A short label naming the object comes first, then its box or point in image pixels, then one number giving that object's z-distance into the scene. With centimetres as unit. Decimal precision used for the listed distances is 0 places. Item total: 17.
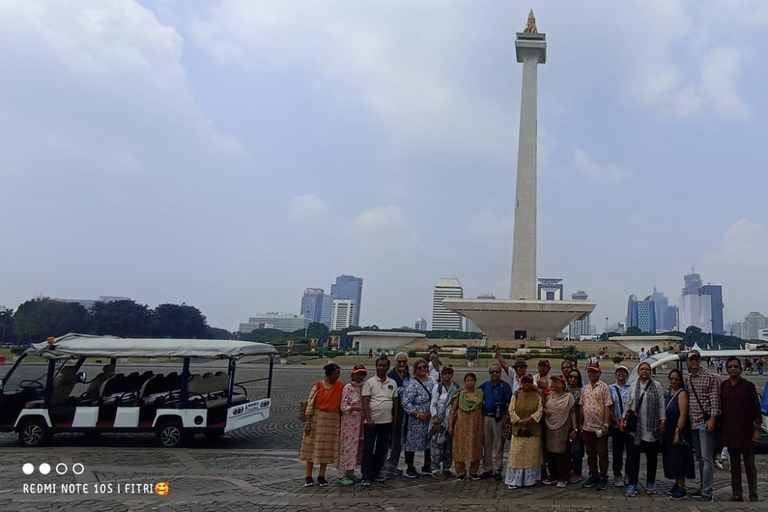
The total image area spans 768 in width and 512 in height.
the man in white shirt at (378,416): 503
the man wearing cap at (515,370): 513
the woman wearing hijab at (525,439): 487
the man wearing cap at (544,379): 528
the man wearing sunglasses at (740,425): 445
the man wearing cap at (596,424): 479
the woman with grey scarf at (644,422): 467
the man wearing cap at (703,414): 455
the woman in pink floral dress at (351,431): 503
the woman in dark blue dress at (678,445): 462
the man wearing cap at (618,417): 486
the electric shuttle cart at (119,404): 671
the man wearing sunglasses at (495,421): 519
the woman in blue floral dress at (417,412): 527
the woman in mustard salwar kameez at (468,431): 513
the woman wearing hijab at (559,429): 488
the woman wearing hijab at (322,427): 496
